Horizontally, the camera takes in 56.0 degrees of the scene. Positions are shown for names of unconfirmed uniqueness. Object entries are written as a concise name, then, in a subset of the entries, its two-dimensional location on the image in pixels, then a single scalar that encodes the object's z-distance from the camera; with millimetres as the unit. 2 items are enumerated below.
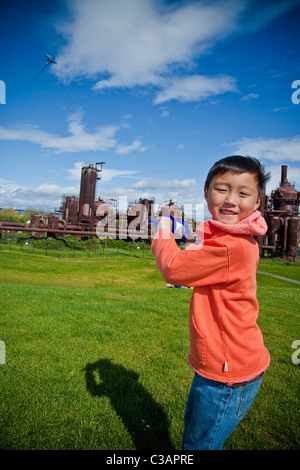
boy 1722
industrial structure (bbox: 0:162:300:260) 35656
